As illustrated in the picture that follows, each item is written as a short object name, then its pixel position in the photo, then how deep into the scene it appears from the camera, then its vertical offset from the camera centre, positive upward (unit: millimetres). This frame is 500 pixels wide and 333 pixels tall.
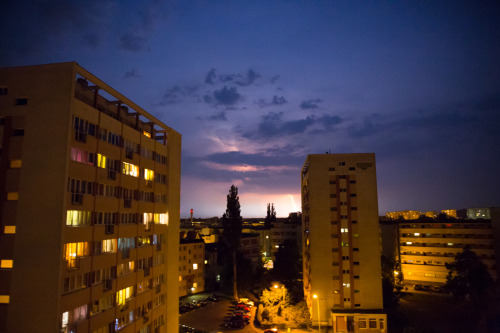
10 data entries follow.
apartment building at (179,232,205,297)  64312 -12001
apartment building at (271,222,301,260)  101250 -7598
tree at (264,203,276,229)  139375 -2965
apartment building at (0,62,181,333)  17969 +275
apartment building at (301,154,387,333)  44719 -5014
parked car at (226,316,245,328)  45500 -16693
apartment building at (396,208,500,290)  65562 -8167
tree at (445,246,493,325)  40719 -10144
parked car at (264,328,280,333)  41375 -16264
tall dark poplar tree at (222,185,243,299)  61844 -2891
